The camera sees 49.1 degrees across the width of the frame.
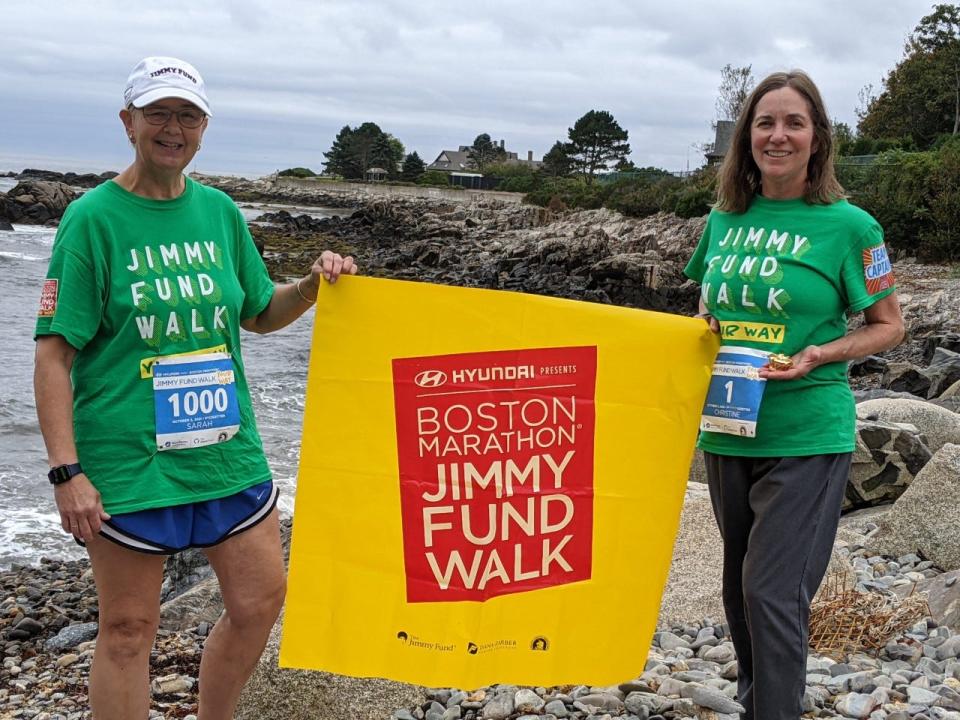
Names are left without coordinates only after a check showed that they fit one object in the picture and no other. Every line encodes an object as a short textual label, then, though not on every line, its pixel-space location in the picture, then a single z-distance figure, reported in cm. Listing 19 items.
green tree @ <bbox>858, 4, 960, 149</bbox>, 4700
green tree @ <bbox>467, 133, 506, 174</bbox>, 12706
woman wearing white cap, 307
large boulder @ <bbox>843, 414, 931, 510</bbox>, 757
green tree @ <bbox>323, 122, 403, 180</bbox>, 12056
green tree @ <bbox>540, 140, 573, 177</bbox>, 9112
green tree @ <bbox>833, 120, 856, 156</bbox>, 4053
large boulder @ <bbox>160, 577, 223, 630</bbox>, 581
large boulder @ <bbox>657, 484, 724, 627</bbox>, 546
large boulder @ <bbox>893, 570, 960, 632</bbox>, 511
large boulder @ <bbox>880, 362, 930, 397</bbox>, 1450
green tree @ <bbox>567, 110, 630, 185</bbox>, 9006
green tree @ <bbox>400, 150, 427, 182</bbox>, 11138
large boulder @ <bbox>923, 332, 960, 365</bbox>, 1723
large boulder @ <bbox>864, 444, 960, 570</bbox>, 629
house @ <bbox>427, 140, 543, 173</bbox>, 12602
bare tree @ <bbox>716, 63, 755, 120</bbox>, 5134
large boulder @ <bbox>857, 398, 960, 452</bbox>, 871
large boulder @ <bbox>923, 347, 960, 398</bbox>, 1427
